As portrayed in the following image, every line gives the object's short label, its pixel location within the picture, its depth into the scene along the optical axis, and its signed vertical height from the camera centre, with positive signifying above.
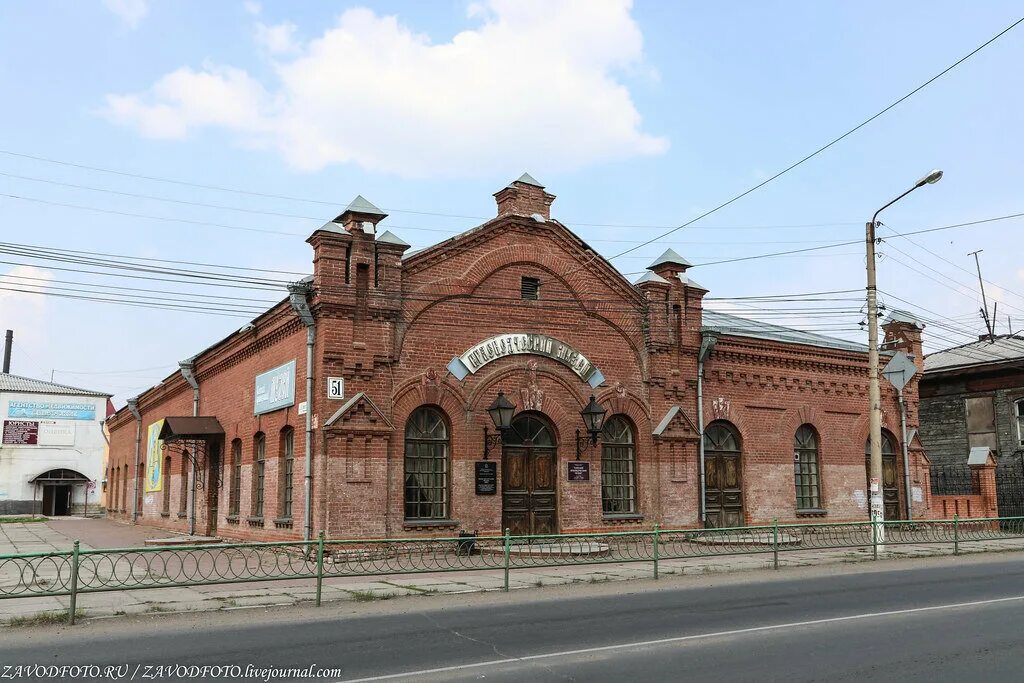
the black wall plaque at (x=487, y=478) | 19.45 +0.08
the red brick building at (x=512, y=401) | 18.48 +1.87
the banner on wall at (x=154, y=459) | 32.28 +0.89
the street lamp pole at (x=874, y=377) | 19.84 +2.32
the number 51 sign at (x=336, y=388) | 18.20 +1.90
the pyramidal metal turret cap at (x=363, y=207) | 19.00 +5.80
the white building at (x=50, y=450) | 56.12 +2.16
